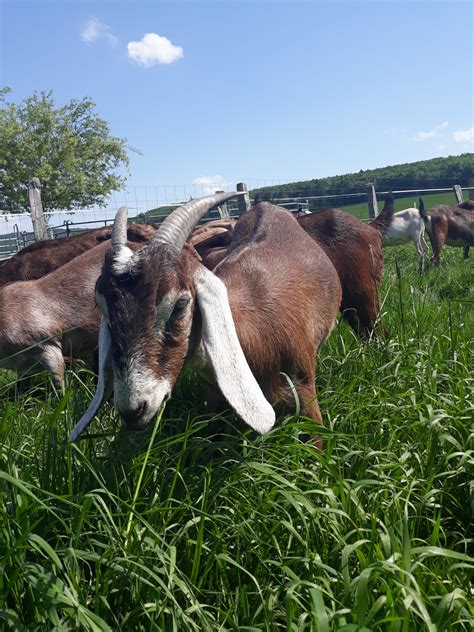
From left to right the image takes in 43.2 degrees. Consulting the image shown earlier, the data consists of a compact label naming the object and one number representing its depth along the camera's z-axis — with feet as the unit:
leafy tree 126.11
